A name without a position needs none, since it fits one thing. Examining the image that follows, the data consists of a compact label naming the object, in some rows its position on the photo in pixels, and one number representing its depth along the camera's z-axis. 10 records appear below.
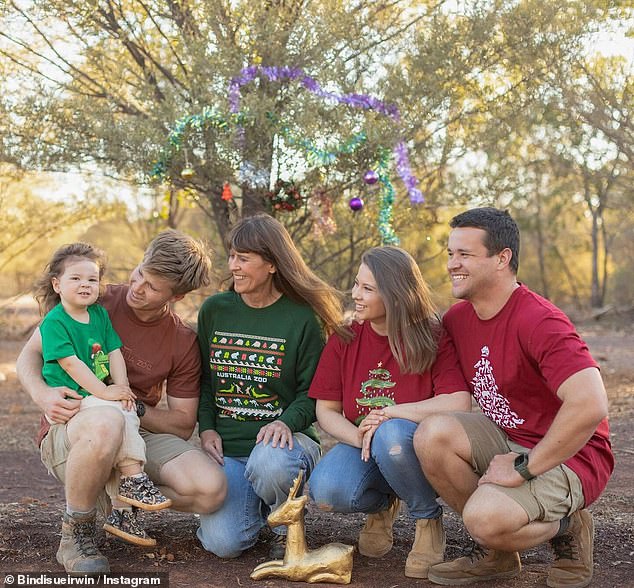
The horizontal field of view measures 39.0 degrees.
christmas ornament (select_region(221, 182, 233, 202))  6.32
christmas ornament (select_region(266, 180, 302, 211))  6.34
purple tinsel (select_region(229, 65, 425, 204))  6.14
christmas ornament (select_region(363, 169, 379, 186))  6.29
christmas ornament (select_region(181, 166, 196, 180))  5.95
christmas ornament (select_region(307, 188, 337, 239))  6.56
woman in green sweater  3.54
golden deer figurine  3.12
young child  3.23
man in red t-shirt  2.92
